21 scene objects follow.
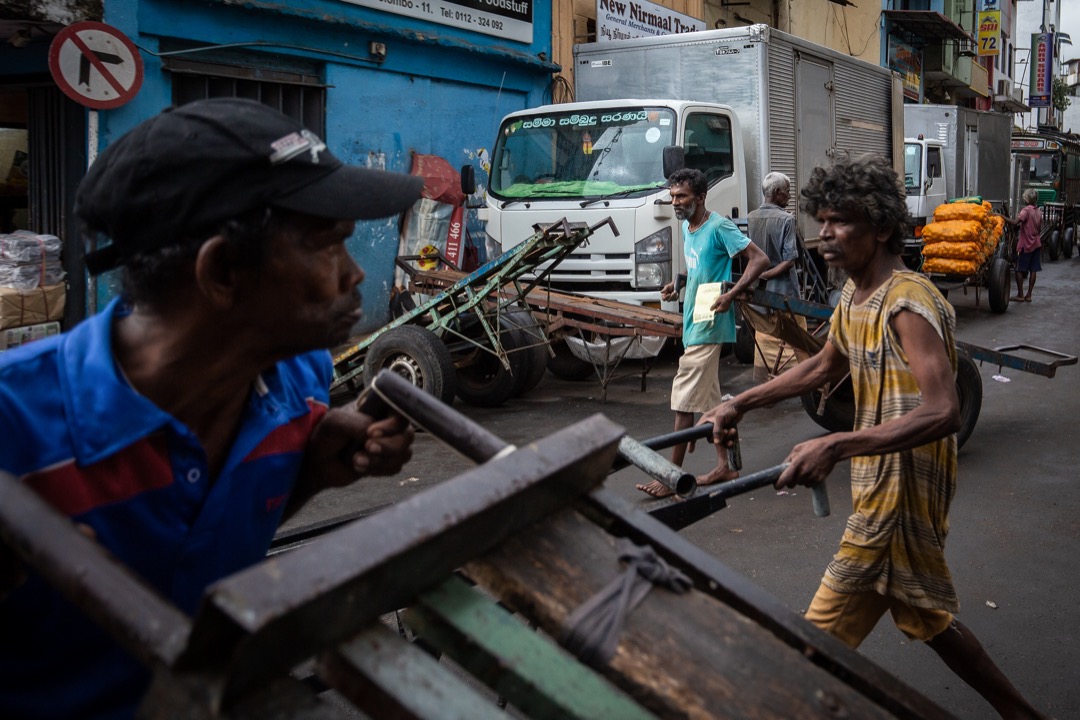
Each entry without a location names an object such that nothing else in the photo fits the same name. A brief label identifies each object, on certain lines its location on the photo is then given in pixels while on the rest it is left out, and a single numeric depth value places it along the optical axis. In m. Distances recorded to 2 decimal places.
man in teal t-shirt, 6.45
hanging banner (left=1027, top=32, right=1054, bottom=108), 43.16
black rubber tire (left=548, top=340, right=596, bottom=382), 9.64
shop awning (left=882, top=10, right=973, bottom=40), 24.73
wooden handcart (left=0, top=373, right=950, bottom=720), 1.05
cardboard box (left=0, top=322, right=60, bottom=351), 7.24
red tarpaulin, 11.34
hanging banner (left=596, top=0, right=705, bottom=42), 14.63
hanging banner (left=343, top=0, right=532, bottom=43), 11.26
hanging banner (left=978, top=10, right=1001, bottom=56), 31.98
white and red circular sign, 7.23
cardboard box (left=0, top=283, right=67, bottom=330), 7.28
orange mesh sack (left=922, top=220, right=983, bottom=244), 13.63
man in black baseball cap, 1.34
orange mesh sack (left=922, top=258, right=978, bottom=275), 13.55
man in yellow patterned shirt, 2.71
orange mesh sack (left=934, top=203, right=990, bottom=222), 13.94
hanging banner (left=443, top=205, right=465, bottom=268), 11.44
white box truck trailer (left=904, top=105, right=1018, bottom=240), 16.75
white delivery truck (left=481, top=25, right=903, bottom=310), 9.02
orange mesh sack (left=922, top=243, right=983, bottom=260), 13.59
